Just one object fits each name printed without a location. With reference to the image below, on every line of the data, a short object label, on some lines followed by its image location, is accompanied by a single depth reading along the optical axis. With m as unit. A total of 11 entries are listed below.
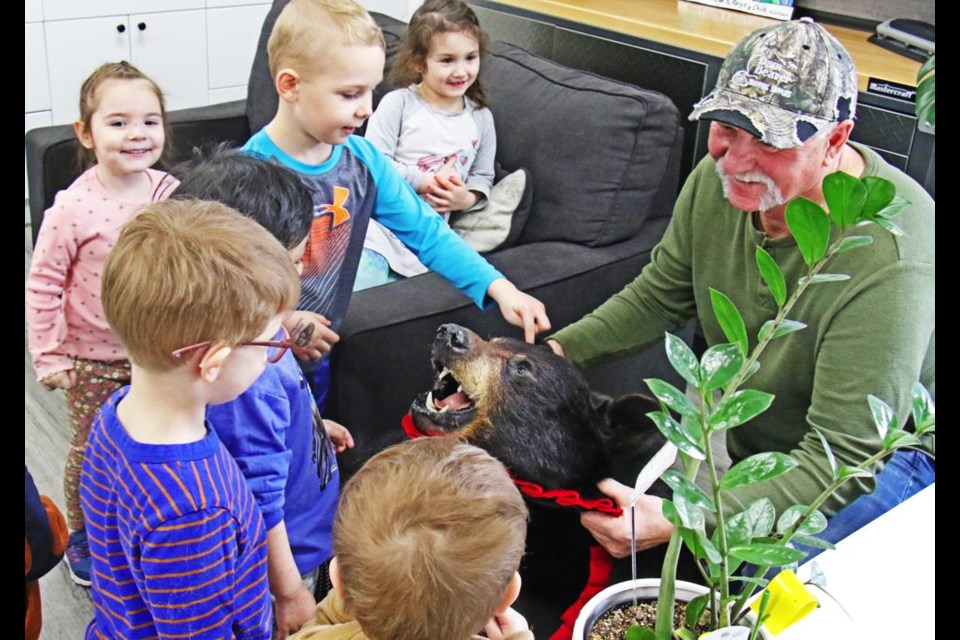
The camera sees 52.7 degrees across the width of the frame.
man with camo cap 1.43
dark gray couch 1.93
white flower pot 1.04
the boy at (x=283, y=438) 1.33
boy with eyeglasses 1.12
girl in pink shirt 1.89
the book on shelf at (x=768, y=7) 2.74
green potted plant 0.90
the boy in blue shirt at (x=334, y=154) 1.76
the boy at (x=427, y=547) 0.93
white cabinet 3.38
